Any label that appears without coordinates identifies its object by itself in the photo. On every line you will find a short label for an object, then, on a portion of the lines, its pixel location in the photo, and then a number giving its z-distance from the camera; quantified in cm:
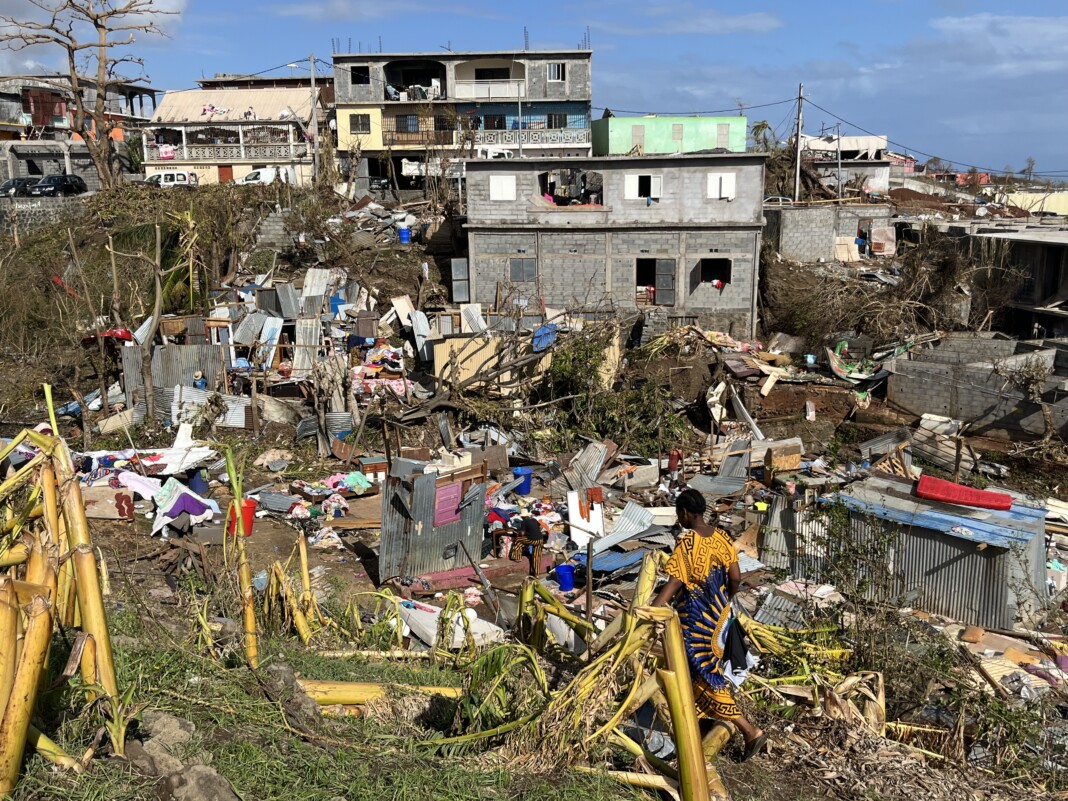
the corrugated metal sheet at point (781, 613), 874
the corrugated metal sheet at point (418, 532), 1046
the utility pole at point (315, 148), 3316
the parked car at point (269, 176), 3328
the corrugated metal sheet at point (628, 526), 1193
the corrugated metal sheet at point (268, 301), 2033
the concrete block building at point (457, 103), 3941
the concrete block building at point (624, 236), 2183
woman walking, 458
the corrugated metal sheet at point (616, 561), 1106
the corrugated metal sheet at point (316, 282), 2175
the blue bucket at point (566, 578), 1072
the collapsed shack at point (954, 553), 973
